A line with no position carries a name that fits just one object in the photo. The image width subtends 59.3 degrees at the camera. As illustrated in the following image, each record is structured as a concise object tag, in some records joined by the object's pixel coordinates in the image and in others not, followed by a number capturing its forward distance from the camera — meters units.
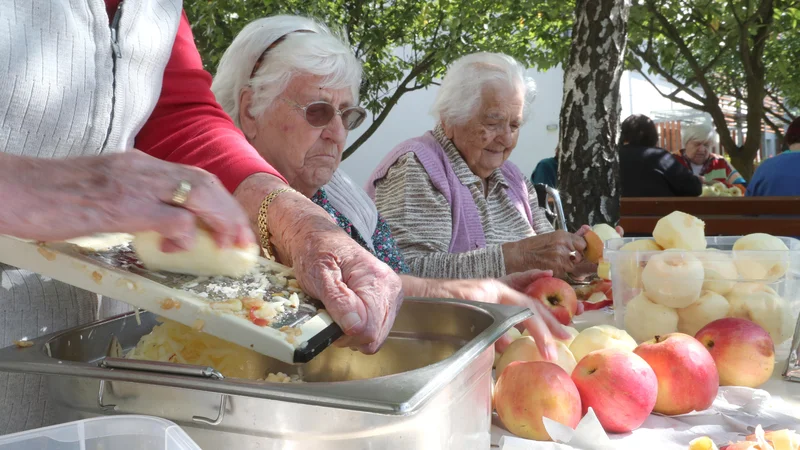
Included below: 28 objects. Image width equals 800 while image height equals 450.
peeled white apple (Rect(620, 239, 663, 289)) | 1.93
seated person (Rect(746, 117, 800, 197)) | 6.11
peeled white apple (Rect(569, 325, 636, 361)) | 1.58
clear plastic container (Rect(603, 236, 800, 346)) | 1.84
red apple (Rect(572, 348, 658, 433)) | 1.34
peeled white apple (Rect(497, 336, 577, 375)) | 1.54
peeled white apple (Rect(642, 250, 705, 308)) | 1.84
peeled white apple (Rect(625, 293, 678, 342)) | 1.87
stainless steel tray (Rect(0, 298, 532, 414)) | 0.72
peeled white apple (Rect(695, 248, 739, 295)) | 1.86
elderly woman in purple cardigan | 3.05
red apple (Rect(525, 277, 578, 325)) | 2.16
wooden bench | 5.34
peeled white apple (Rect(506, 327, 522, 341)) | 1.68
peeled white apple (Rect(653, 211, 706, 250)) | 2.00
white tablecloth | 1.26
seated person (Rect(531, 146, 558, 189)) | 6.28
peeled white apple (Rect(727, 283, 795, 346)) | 1.83
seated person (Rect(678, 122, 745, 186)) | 9.18
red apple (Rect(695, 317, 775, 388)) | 1.61
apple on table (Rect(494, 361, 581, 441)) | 1.30
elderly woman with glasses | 2.35
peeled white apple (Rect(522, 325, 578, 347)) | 1.64
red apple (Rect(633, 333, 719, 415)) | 1.44
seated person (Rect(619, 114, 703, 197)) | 6.67
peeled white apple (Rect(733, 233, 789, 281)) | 1.85
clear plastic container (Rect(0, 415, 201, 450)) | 0.68
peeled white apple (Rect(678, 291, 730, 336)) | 1.84
